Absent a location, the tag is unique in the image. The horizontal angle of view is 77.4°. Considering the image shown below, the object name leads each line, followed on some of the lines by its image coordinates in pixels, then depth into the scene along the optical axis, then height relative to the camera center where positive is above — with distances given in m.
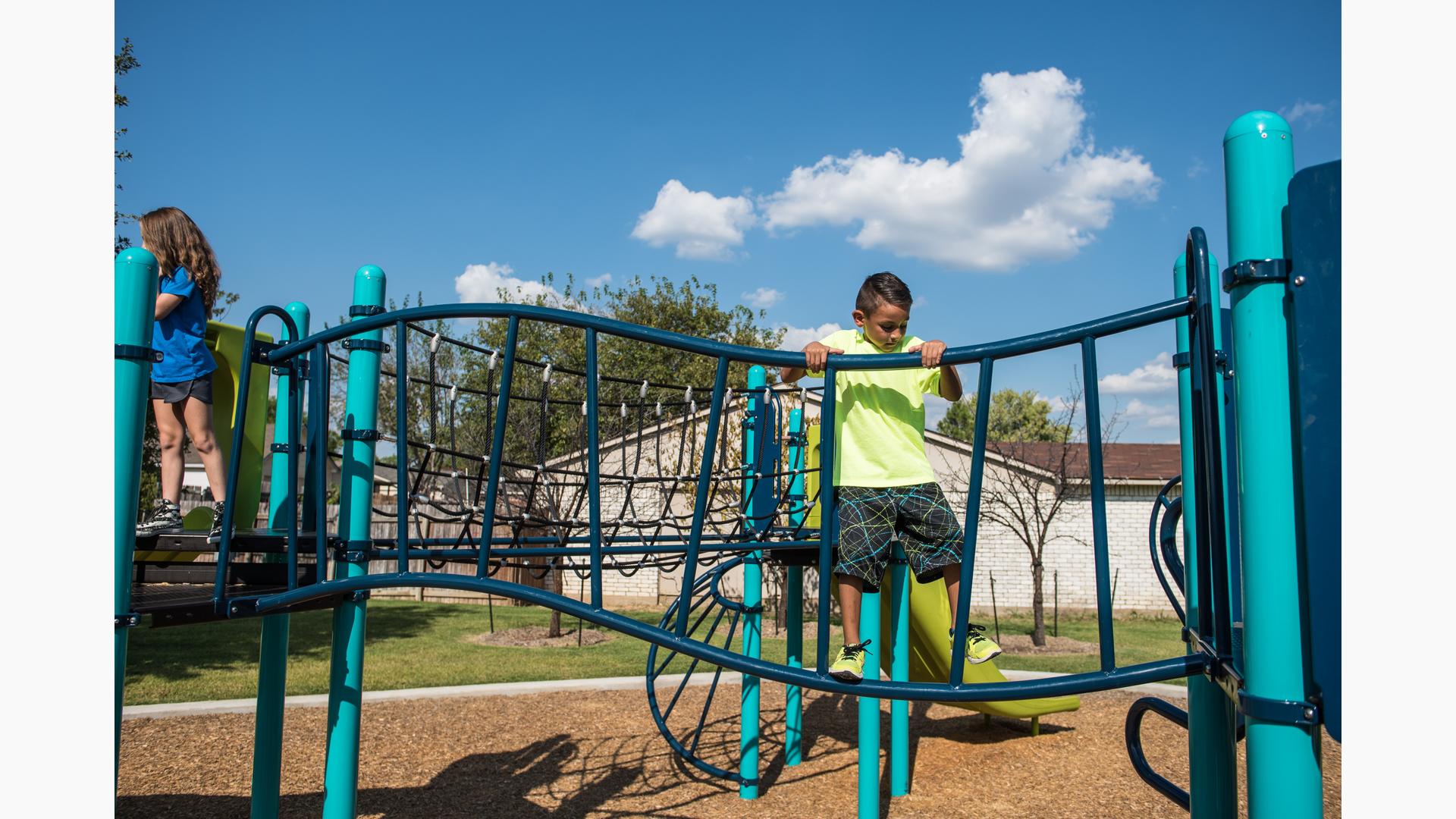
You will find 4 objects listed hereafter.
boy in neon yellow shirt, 3.01 -0.07
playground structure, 1.55 -0.16
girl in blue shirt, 3.44 +0.44
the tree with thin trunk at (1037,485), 12.24 -0.52
